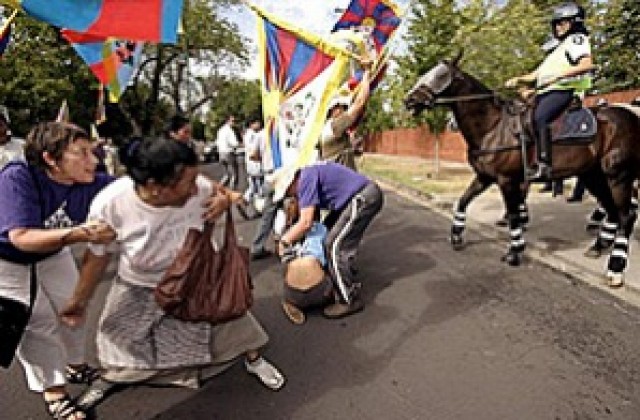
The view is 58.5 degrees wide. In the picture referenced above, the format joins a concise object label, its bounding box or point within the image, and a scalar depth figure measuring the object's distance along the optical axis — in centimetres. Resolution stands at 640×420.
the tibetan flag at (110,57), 567
